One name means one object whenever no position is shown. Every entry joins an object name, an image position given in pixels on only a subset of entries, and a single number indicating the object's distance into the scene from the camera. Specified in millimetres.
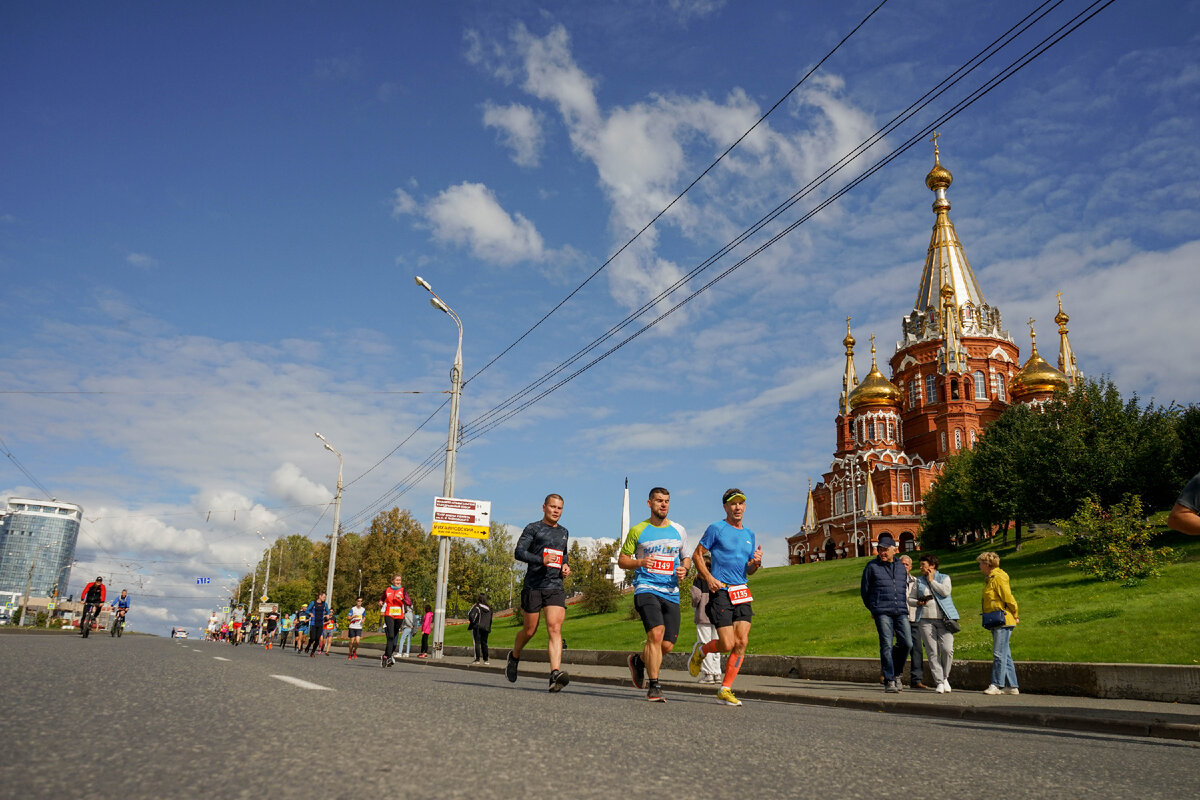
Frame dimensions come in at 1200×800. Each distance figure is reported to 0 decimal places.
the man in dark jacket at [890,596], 11148
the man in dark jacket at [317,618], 22353
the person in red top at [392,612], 18188
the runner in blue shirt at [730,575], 8070
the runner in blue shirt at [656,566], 7867
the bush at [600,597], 43844
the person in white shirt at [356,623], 22344
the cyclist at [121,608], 26006
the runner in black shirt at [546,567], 8523
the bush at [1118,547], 21922
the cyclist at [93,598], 23016
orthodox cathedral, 69438
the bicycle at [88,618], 22562
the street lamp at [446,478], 22234
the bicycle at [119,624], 26688
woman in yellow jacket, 9961
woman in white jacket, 11227
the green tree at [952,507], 47397
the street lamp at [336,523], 36250
